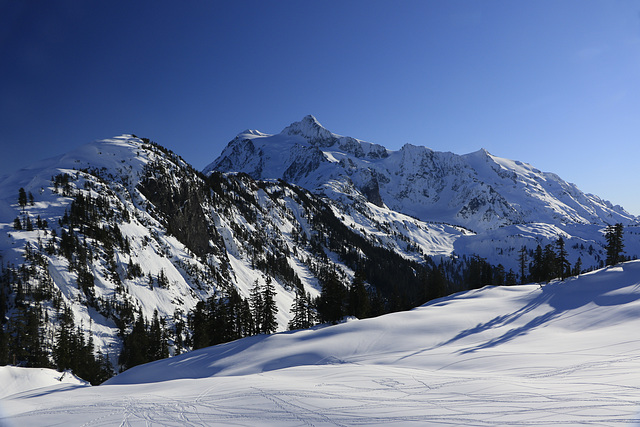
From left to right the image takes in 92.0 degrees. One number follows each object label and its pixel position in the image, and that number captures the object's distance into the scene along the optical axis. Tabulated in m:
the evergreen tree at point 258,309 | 48.62
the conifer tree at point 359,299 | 53.91
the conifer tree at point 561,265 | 55.17
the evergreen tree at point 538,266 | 68.25
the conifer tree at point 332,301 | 51.41
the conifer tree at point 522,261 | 71.07
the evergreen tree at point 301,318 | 54.73
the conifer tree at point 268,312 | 48.12
